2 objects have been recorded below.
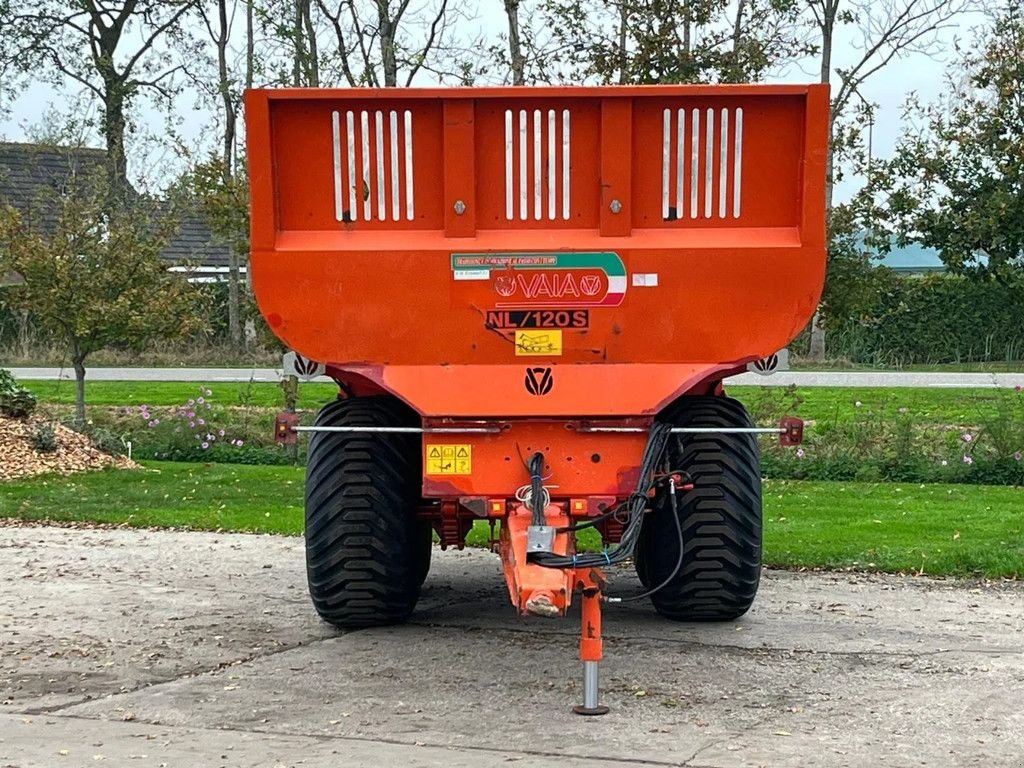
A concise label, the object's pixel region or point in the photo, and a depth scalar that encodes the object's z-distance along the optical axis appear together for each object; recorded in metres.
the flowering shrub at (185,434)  15.77
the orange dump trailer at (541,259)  6.57
